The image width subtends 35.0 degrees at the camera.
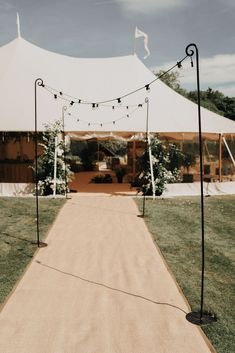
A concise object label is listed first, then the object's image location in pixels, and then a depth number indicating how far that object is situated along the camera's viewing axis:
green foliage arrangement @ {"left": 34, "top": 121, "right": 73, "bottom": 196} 15.15
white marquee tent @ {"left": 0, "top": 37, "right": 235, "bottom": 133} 16.14
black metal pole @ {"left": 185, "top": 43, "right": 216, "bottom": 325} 5.16
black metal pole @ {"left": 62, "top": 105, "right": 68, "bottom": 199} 14.85
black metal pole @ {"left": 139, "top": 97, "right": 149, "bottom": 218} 15.17
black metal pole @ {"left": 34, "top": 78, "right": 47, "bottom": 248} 8.47
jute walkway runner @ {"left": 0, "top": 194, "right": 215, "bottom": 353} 4.62
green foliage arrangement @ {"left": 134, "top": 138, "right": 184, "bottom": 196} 15.05
